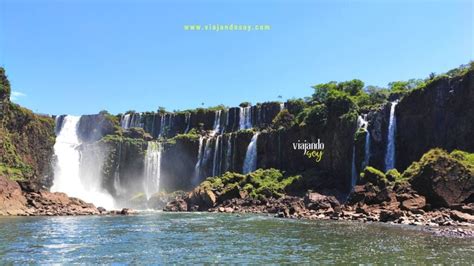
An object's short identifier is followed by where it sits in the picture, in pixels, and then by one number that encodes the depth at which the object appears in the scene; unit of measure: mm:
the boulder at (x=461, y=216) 33969
